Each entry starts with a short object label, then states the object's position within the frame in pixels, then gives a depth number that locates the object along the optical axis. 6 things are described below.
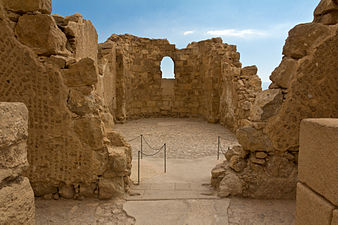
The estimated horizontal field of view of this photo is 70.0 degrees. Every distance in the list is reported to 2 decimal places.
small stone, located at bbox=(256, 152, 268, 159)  3.61
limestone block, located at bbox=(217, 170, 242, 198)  3.59
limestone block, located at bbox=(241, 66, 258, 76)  9.06
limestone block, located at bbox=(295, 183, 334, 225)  1.44
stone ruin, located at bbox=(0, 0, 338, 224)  3.10
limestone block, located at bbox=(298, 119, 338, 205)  1.38
